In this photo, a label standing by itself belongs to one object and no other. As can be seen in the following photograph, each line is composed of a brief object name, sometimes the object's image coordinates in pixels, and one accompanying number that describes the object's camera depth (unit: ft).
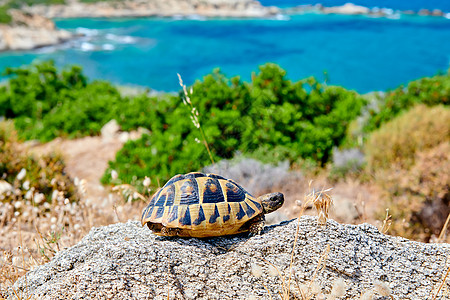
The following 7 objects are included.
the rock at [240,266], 7.66
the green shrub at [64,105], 35.24
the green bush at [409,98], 30.78
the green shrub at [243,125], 24.30
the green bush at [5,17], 174.07
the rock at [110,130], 36.44
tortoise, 8.71
